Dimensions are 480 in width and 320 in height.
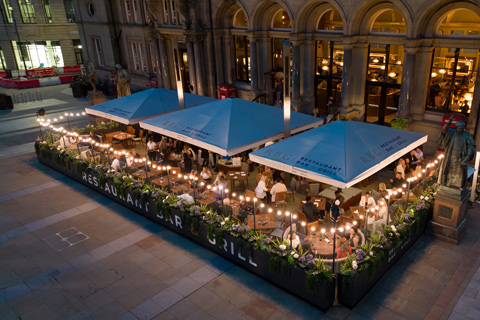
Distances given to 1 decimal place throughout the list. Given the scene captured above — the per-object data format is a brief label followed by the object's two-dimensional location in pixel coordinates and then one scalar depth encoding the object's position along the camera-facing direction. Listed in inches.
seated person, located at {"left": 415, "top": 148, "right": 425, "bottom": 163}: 567.8
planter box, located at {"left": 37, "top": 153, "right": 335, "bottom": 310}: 352.8
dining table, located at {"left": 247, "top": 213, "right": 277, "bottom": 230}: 428.8
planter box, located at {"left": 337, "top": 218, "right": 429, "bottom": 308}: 344.8
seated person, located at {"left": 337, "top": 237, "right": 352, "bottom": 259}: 367.9
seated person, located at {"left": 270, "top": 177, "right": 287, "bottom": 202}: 511.7
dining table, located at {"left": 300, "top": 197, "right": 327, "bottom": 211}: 494.9
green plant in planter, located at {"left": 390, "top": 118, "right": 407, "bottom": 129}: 617.3
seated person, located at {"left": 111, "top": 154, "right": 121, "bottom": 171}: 583.2
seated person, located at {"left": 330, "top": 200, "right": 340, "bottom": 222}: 440.8
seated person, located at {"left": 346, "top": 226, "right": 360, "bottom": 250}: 370.6
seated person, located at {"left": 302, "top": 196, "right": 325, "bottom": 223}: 453.7
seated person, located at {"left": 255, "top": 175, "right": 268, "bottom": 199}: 517.3
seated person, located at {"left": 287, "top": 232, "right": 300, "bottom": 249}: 379.9
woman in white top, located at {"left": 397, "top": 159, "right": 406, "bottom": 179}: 528.6
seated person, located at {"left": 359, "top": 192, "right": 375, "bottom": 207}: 458.3
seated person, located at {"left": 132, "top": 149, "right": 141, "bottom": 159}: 612.6
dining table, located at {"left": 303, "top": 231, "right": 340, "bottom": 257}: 373.1
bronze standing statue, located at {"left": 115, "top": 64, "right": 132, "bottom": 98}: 851.4
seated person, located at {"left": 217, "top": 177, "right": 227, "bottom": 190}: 492.5
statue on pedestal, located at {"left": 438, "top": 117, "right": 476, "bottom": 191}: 406.9
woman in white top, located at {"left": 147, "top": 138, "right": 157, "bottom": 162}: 682.2
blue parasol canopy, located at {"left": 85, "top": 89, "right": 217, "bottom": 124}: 657.6
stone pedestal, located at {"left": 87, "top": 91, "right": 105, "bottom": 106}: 992.2
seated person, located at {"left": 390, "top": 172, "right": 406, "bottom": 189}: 505.7
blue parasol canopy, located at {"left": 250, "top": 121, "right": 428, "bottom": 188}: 402.3
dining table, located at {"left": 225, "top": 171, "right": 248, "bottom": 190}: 571.5
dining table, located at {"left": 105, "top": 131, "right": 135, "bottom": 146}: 781.3
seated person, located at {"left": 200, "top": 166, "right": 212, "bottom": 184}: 561.9
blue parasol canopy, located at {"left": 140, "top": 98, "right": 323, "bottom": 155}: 505.0
